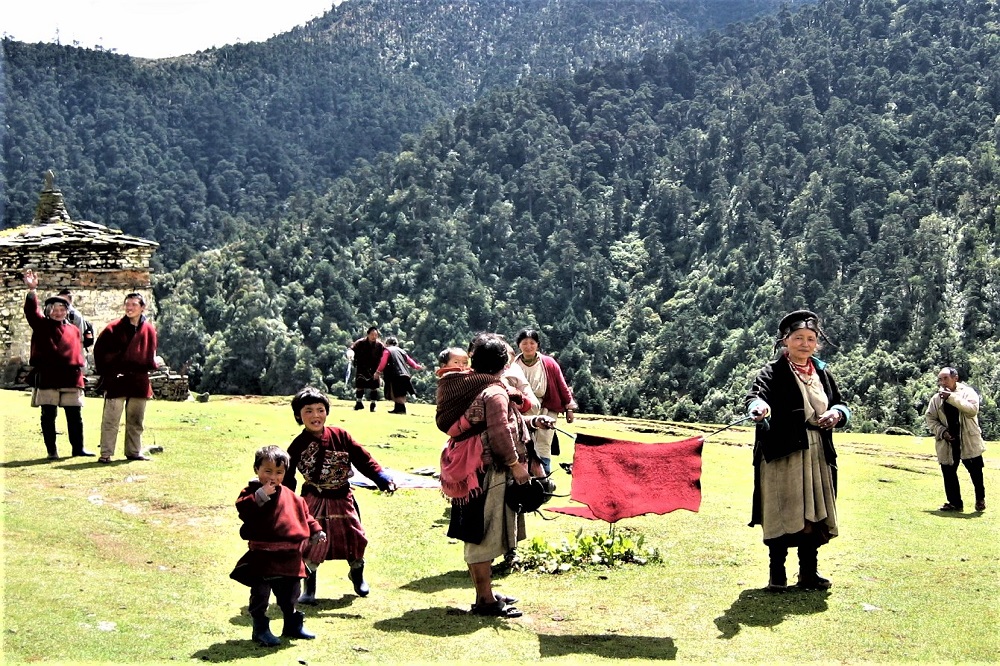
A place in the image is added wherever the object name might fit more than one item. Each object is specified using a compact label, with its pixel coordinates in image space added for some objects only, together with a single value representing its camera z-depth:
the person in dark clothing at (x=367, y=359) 26.06
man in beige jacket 15.94
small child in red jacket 8.48
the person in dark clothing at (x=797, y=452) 10.18
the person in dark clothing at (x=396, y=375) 25.83
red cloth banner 10.31
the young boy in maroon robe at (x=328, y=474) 9.62
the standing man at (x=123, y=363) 15.19
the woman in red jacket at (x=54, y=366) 15.24
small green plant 11.34
